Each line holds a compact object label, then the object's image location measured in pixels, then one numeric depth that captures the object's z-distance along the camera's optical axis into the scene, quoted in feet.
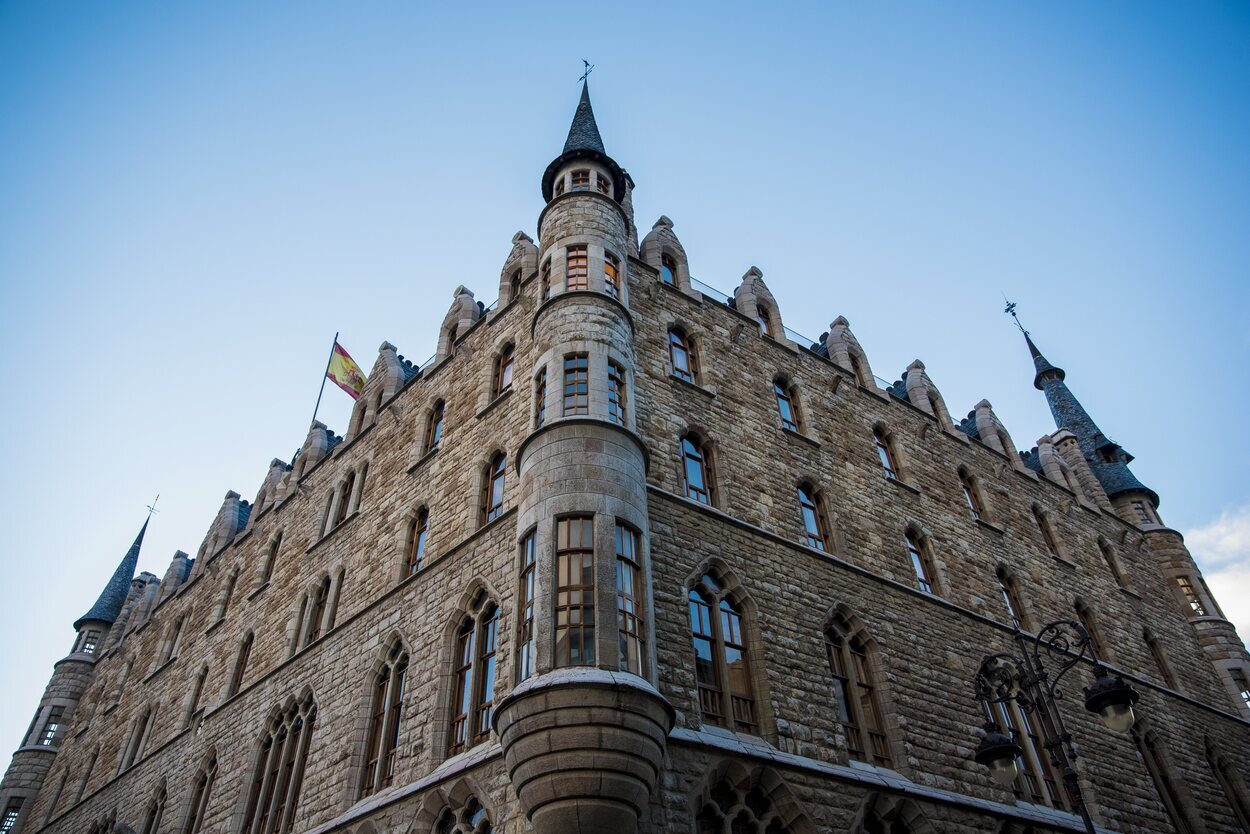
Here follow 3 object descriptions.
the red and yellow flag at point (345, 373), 72.49
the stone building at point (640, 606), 34.83
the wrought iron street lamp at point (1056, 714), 27.40
